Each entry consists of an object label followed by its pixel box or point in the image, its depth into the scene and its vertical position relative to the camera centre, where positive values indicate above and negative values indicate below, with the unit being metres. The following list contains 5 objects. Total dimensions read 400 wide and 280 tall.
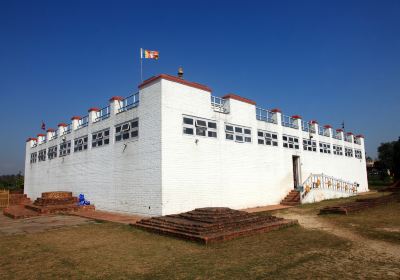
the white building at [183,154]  15.41 +1.51
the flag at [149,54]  17.94 +7.44
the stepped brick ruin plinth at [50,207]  18.30 -1.62
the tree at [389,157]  44.97 +3.00
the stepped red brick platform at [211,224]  9.53 -1.66
